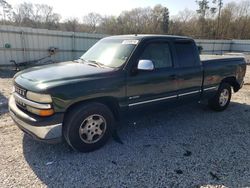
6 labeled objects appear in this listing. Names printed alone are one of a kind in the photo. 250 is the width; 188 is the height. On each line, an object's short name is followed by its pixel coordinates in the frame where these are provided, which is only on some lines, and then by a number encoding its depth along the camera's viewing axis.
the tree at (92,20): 46.56
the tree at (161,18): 45.78
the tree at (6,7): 37.59
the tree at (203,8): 47.16
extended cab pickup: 3.06
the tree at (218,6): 46.49
